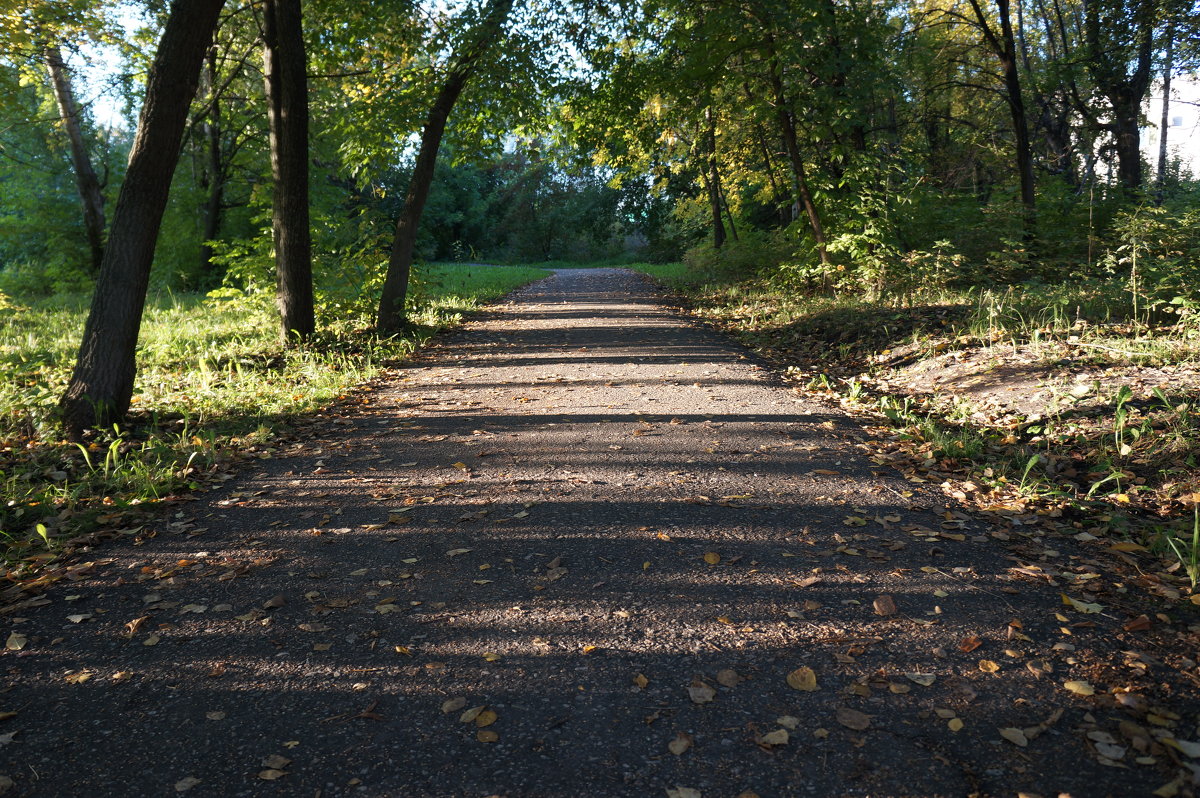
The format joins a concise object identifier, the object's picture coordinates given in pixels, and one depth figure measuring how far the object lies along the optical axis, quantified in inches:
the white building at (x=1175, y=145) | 727.7
